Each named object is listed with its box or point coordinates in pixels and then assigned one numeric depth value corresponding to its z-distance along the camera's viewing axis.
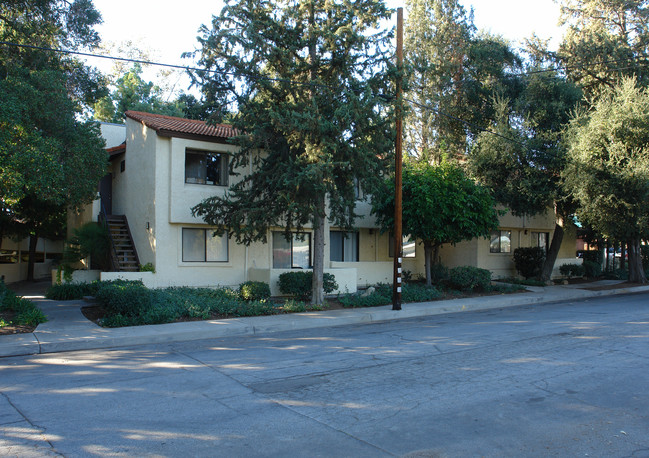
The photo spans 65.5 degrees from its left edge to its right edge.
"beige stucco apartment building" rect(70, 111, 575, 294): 17.42
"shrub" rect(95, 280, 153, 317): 12.65
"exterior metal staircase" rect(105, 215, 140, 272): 17.83
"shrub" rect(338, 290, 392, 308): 16.61
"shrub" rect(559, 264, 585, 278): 27.55
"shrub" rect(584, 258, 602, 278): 28.44
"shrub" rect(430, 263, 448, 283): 22.72
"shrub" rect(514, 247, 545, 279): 26.66
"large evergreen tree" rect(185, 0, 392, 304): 14.33
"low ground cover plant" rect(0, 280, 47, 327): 11.82
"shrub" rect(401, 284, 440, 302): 18.19
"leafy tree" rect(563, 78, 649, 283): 18.92
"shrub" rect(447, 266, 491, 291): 20.61
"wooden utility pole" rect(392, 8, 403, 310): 14.93
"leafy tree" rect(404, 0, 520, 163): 25.92
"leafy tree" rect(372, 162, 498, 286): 18.47
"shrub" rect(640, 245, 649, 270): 31.39
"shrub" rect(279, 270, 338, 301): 17.72
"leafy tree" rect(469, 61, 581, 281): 21.75
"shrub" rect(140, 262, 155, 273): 17.06
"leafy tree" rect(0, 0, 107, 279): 11.44
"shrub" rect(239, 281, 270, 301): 16.53
